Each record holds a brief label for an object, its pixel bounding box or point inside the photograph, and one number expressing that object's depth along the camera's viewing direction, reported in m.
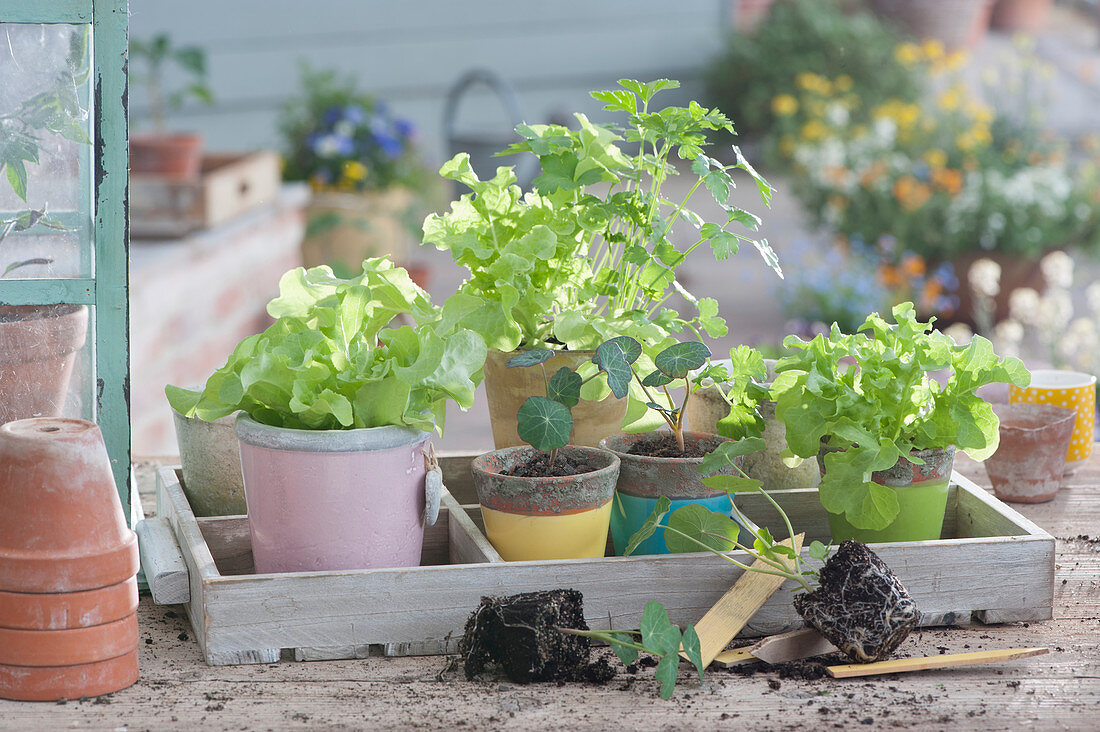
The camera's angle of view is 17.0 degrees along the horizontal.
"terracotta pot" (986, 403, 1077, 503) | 3.02
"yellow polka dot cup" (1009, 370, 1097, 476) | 3.08
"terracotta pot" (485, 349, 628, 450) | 2.83
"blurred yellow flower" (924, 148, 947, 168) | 8.07
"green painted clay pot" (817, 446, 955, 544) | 2.75
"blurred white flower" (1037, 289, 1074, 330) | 5.31
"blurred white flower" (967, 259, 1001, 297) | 5.66
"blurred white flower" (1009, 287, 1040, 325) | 5.33
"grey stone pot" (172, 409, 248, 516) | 2.82
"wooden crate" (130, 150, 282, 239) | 5.92
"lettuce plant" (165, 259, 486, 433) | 2.64
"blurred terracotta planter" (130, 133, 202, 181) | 6.62
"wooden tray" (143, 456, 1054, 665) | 2.64
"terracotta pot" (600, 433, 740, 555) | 2.72
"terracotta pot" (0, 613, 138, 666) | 2.57
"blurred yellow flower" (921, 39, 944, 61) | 10.46
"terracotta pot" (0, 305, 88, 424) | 2.73
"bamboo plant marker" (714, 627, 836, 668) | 2.66
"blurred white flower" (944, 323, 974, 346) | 5.87
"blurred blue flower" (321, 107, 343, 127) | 8.31
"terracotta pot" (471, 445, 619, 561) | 2.68
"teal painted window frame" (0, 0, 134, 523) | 2.73
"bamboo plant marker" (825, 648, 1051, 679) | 2.63
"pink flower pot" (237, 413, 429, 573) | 2.64
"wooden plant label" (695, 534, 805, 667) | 2.65
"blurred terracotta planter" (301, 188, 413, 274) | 7.83
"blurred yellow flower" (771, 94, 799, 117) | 10.74
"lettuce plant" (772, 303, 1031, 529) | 2.70
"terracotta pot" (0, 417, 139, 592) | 2.55
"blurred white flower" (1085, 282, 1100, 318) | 5.09
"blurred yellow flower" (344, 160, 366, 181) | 8.09
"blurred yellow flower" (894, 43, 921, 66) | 11.82
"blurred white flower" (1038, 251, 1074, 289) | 5.36
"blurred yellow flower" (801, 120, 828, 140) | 9.94
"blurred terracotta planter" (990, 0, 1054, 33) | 16.52
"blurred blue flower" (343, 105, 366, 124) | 8.23
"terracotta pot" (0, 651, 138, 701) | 2.58
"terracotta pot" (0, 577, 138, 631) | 2.56
